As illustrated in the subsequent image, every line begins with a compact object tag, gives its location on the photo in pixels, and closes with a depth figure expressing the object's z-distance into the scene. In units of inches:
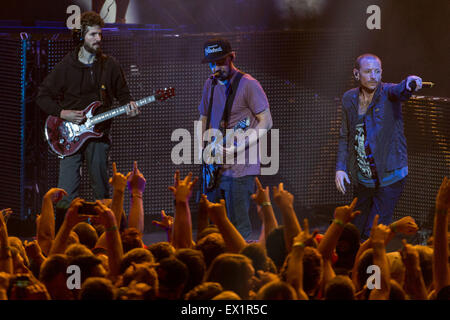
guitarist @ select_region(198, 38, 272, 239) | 392.2
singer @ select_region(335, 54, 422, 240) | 414.6
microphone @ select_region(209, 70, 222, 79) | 398.0
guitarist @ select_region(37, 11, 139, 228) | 444.8
